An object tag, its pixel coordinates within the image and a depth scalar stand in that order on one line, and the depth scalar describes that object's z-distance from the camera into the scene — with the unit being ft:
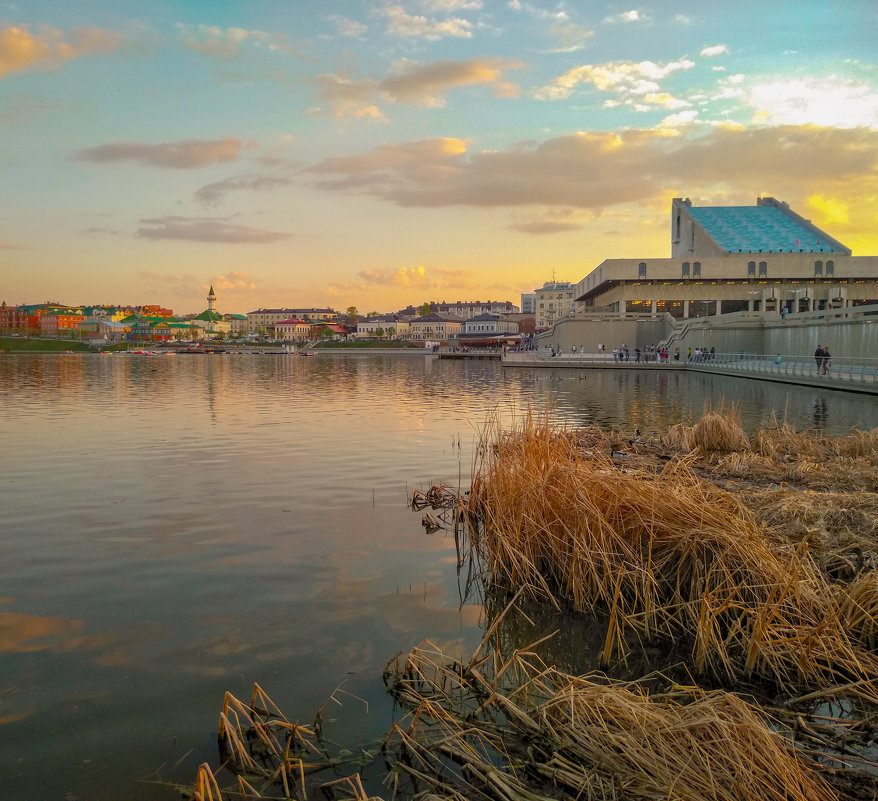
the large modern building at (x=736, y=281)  280.10
